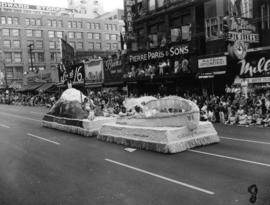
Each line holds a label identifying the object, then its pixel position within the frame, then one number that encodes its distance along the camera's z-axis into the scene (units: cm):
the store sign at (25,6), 11071
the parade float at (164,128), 1205
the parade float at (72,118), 1669
